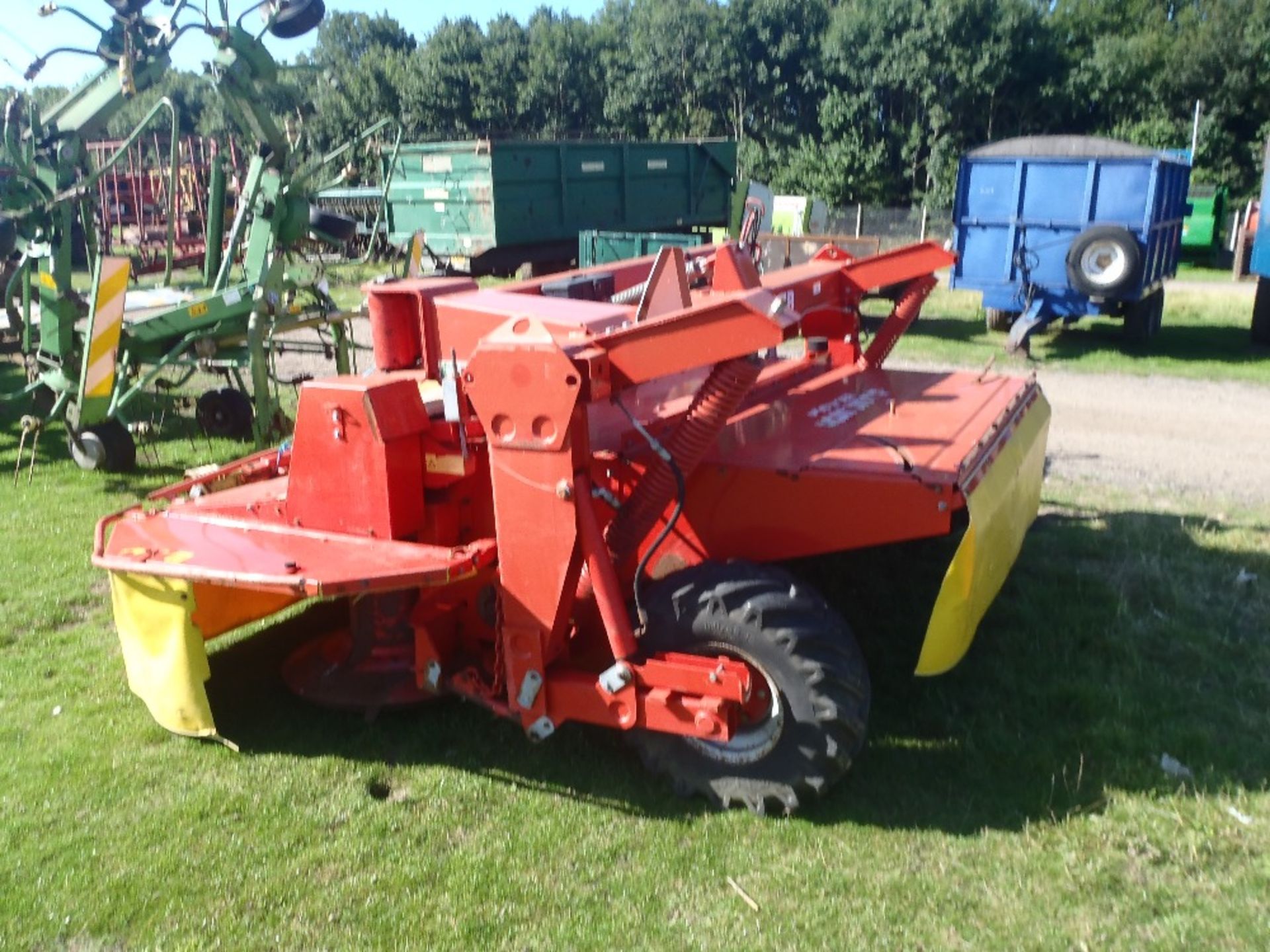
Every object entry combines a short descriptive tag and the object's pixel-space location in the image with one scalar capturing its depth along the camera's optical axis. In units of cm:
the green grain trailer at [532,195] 1402
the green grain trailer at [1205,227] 2080
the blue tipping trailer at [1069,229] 1028
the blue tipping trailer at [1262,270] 1073
